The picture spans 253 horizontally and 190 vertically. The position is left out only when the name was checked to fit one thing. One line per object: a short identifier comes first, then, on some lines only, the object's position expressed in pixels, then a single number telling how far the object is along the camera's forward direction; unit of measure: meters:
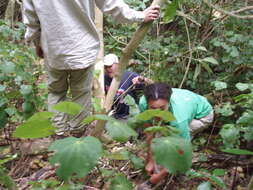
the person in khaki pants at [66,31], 2.38
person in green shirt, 2.15
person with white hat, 3.75
